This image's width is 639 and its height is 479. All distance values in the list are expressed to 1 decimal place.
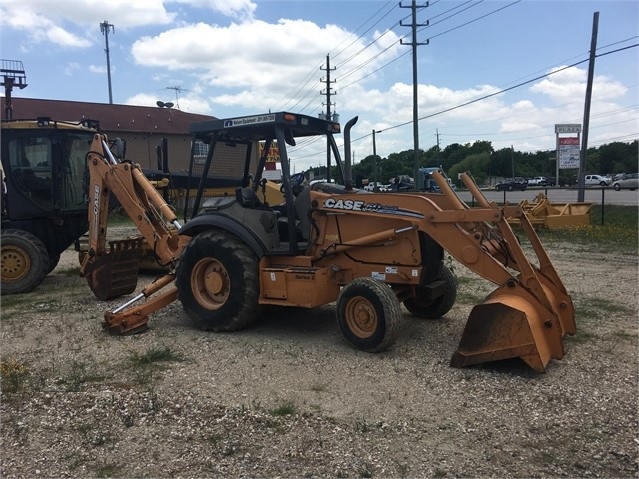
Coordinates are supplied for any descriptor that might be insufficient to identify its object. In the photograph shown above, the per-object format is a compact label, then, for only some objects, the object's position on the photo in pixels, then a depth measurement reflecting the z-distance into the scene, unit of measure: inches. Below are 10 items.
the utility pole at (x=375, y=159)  1579.0
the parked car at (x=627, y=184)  1657.7
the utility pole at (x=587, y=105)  868.6
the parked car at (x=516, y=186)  2192.4
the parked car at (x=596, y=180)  2243.1
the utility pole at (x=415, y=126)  1204.4
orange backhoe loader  210.2
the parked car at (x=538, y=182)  2707.7
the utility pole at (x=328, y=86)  1704.0
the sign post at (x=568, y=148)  1873.8
